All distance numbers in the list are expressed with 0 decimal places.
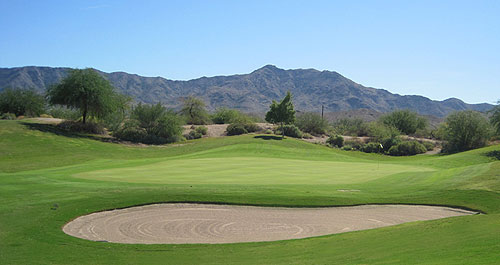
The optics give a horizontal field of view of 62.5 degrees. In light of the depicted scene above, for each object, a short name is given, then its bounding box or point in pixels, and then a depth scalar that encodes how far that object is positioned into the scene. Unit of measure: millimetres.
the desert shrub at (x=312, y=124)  79188
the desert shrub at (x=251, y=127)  73375
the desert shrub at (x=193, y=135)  66250
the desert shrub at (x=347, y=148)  65438
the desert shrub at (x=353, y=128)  81938
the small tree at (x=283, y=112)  63625
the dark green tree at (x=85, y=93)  56812
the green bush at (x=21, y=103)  70188
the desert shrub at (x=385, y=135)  65438
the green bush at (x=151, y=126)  59031
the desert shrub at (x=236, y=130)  71069
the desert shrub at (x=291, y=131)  71062
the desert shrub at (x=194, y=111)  83375
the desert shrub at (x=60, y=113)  81975
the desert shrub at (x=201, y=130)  68494
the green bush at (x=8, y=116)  62731
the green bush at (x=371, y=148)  64188
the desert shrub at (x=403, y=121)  83875
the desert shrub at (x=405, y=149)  62625
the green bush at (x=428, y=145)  67562
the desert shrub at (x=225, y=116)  85562
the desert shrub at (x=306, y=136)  72662
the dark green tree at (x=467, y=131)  59250
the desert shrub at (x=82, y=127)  57825
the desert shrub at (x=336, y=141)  69438
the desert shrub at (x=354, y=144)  66825
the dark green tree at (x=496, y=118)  55088
